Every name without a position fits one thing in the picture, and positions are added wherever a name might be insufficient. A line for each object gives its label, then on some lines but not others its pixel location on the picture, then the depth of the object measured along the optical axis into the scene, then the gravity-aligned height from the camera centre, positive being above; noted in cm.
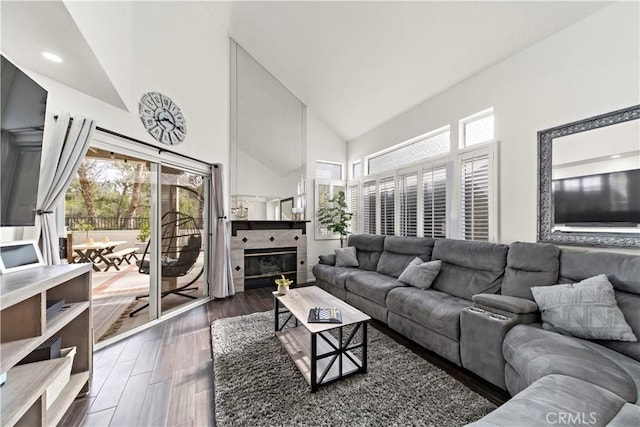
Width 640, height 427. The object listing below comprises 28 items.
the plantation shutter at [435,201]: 340 +20
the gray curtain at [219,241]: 382 -40
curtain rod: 232 +79
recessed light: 173 +111
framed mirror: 188 +28
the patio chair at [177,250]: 301 -46
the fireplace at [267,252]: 427 -67
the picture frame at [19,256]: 142 -25
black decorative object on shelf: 146 -82
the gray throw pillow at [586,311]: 155 -63
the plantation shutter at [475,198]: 289 +21
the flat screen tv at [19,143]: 135 +42
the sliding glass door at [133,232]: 241 -18
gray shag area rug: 152 -123
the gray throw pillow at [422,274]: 287 -69
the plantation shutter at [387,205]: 432 +18
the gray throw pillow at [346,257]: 414 -70
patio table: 232 -35
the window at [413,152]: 352 +102
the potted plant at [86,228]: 234 -12
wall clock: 279 +115
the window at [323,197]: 512 +37
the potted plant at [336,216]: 491 -1
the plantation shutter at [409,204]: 388 +18
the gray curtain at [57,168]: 189 +37
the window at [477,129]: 296 +107
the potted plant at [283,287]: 258 -74
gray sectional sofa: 104 -78
